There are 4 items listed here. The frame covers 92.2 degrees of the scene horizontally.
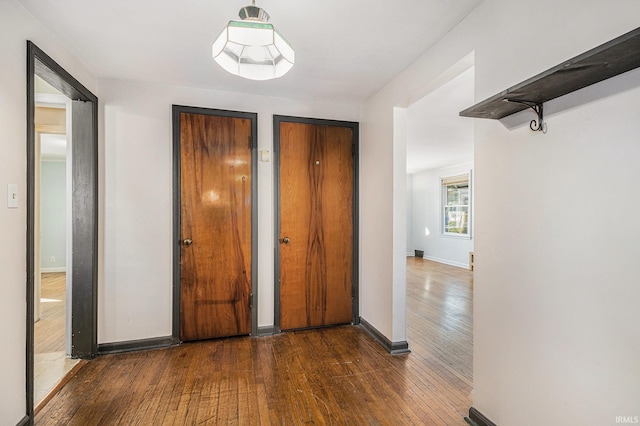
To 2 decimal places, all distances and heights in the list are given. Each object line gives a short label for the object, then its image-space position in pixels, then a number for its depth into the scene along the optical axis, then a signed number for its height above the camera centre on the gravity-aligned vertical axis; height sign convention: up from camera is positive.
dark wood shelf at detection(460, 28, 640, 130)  1.00 +0.53
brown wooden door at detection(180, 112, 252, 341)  2.97 -0.13
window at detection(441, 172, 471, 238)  7.25 +0.19
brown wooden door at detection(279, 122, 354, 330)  3.29 -0.13
